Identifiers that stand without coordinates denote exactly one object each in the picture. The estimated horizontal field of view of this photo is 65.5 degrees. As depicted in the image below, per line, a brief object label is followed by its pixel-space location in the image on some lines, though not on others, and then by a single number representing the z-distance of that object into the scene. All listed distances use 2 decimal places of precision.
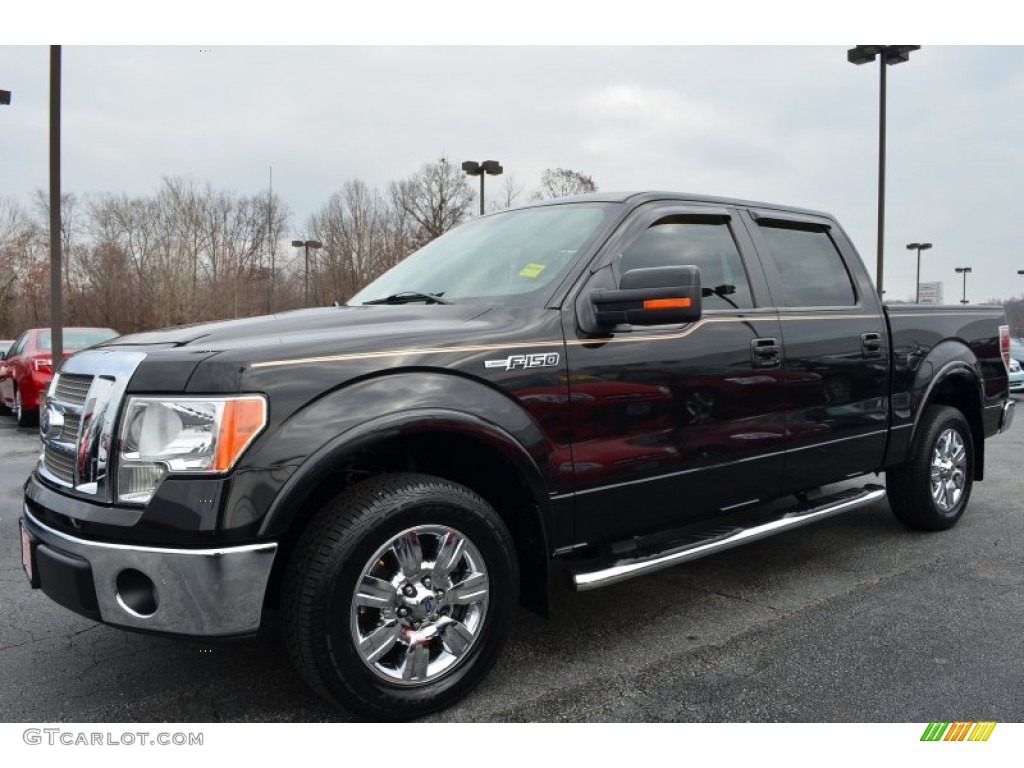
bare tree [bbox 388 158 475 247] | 37.09
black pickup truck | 2.33
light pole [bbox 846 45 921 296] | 17.36
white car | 15.09
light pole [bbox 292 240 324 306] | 37.53
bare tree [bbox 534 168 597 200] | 43.34
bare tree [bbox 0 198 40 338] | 41.25
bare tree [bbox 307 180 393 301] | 37.34
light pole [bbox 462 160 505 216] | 22.69
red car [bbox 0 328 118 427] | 11.02
